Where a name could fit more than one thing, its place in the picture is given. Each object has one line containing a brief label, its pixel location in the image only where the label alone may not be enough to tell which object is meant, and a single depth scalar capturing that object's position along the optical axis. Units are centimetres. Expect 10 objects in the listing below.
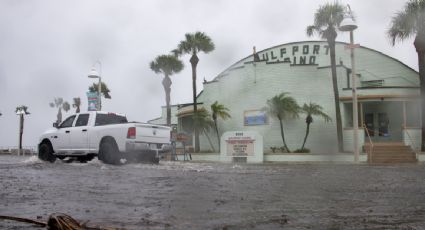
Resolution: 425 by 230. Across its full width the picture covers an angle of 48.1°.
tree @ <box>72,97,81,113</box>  4768
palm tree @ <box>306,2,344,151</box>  1666
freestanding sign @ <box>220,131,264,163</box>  1780
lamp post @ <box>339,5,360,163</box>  1355
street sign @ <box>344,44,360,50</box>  1470
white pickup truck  1044
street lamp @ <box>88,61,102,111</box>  1923
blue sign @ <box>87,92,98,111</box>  2117
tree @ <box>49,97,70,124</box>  4768
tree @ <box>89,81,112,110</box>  3477
